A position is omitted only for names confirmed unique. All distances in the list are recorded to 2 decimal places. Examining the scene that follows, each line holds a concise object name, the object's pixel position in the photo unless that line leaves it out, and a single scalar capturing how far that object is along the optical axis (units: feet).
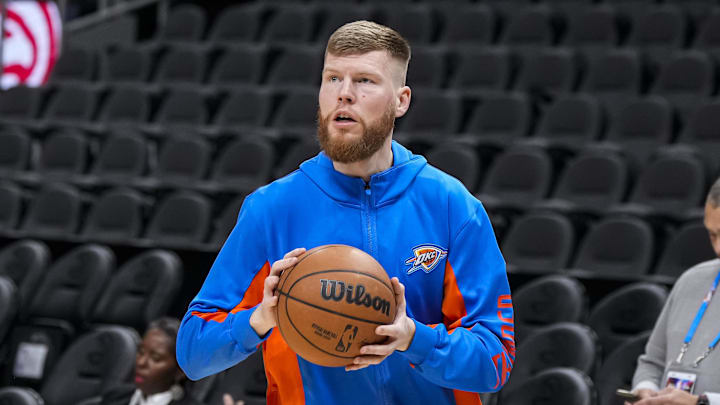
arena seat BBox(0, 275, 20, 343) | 34.96
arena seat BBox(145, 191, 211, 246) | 43.83
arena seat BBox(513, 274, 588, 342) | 31.64
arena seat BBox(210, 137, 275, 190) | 48.88
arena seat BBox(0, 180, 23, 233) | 46.42
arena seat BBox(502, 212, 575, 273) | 38.68
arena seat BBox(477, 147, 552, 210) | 44.73
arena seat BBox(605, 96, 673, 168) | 47.29
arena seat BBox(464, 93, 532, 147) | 50.37
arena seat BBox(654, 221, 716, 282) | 36.27
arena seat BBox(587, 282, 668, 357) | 30.45
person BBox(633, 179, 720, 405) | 20.27
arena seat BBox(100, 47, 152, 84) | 63.36
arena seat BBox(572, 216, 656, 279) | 37.81
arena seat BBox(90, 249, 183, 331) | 36.16
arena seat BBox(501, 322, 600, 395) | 28.14
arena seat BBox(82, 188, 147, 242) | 44.78
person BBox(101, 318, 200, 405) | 27.86
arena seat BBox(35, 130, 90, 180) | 52.70
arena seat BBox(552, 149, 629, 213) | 43.32
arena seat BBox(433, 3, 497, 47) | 60.95
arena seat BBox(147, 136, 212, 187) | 50.24
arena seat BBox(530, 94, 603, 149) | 48.67
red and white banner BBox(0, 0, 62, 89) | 64.49
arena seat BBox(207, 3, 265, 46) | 67.15
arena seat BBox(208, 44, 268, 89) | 60.95
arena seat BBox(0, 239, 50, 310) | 38.73
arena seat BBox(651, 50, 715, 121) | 50.39
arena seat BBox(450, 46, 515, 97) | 55.31
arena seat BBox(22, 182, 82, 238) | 45.98
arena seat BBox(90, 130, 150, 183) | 51.13
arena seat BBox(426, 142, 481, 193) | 45.21
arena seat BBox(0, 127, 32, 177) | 53.26
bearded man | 12.98
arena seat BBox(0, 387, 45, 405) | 29.48
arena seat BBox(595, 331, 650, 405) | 28.12
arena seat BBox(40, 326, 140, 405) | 31.89
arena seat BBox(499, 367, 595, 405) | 25.02
